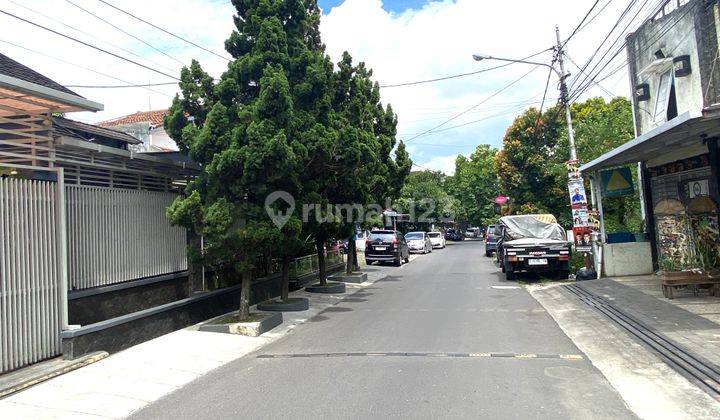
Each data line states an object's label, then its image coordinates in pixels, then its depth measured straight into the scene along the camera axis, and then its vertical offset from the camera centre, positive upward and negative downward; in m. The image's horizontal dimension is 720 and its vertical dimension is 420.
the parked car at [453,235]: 61.24 -0.76
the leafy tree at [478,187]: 51.72 +4.21
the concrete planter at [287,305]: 11.12 -1.45
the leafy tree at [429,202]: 46.72 +2.60
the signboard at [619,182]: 14.30 +0.99
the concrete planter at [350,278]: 16.98 -1.44
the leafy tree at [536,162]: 28.14 +3.57
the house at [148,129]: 29.55 +6.91
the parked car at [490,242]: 28.58 -0.90
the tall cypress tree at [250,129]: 8.71 +2.04
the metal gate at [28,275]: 6.28 -0.25
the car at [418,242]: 34.34 -0.75
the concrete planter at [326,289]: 14.38 -1.47
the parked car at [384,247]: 23.91 -0.66
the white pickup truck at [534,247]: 15.64 -0.74
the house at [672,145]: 10.82 +1.48
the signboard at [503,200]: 31.40 +1.57
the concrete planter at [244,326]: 8.82 -1.46
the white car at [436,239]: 41.41 -0.79
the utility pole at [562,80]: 16.64 +4.61
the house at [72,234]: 6.44 +0.27
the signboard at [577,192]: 14.95 +0.84
